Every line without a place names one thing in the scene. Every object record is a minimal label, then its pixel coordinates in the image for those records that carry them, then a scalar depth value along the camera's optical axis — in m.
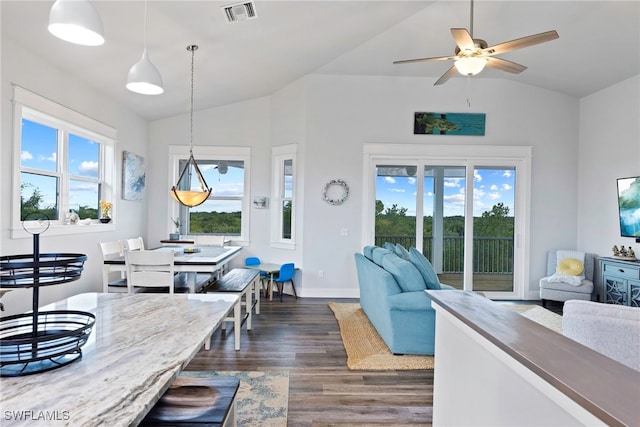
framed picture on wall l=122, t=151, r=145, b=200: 5.09
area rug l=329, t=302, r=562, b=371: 2.94
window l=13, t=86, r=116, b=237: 3.24
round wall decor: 5.34
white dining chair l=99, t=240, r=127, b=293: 3.32
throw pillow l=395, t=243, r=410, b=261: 3.64
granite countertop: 0.65
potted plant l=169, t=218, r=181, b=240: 5.89
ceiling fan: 2.74
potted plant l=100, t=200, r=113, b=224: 4.58
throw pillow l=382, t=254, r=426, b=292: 3.19
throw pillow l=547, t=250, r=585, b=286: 4.77
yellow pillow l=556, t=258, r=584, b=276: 4.87
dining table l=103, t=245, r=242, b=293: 3.32
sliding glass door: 5.48
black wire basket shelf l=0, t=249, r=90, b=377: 0.81
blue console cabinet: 4.10
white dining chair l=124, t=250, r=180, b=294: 3.17
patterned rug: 2.16
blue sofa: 3.11
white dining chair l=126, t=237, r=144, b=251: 4.71
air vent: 3.18
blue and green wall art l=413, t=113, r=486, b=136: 5.43
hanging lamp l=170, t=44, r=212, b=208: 3.58
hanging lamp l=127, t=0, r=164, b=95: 2.37
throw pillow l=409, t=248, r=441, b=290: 3.29
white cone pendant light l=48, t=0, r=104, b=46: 1.56
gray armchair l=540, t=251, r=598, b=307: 4.72
